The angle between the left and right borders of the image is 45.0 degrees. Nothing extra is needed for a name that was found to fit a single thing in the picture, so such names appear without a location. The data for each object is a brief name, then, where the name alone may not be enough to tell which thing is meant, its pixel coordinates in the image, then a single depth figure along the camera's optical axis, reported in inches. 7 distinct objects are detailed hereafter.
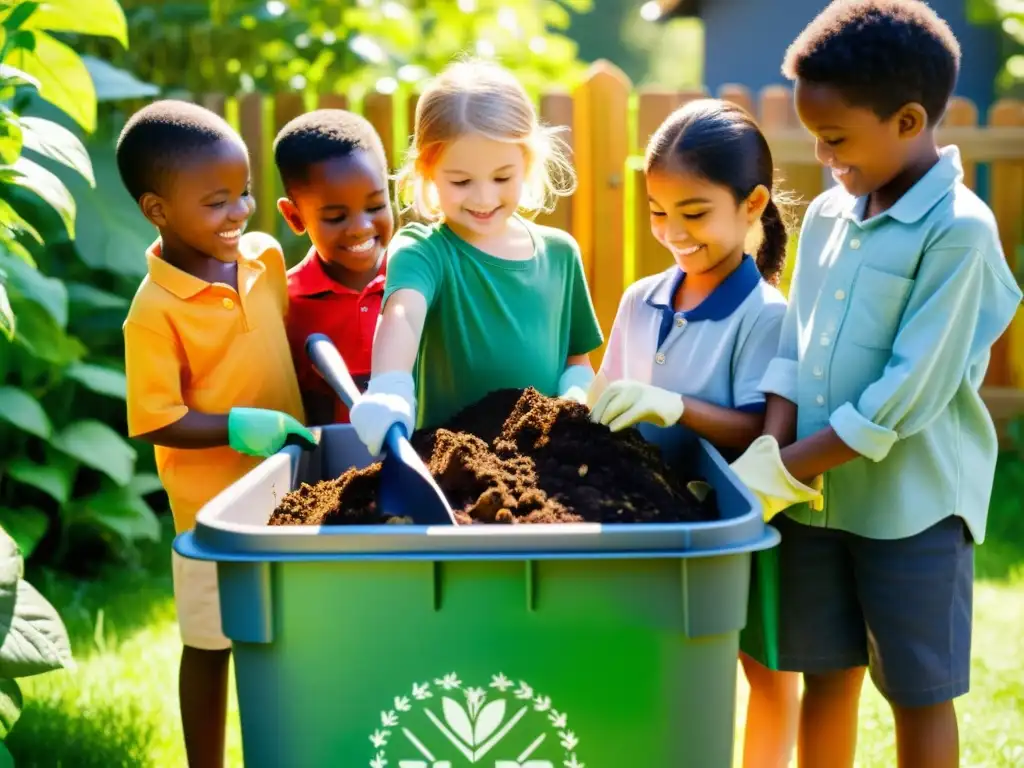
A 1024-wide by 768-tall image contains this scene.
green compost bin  65.3
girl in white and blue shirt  89.3
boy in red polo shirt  105.4
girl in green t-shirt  93.8
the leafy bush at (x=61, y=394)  156.3
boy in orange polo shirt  95.0
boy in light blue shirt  79.5
